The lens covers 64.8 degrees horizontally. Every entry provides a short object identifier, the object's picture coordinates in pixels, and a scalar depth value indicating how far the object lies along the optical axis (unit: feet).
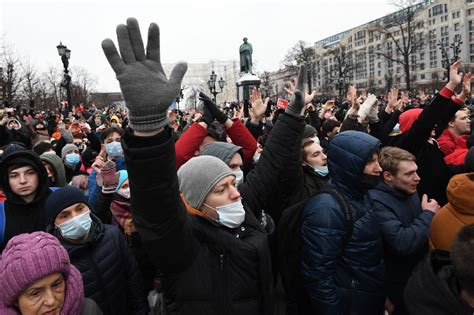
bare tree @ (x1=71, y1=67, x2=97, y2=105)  132.67
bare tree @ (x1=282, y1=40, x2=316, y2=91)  202.44
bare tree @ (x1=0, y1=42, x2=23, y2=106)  63.14
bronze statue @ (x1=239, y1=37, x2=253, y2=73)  65.00
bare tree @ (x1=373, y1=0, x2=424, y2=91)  105.81
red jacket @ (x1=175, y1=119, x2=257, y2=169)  11.23
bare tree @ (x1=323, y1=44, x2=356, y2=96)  206.35
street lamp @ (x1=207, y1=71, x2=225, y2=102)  75.92
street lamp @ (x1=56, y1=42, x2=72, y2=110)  44.31
